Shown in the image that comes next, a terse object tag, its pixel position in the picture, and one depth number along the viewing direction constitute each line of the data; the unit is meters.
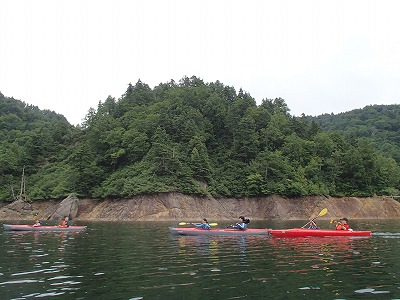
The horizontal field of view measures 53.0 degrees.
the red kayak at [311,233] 32.72
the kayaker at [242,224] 34.81
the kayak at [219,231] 34.22
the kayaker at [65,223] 40.28
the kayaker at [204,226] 35.75
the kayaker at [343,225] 33.84
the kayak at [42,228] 39.62
